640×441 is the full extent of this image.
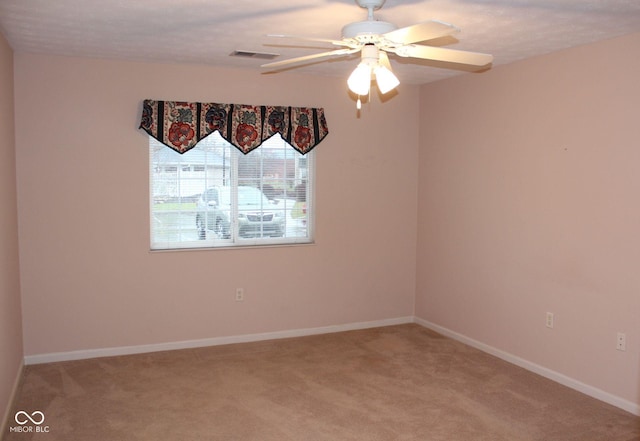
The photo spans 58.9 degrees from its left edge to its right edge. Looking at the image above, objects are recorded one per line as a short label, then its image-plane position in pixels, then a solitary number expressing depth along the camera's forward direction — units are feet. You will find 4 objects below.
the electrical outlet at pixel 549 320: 13.78
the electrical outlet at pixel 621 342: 12.05
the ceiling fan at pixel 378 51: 8.49
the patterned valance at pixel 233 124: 14.97
